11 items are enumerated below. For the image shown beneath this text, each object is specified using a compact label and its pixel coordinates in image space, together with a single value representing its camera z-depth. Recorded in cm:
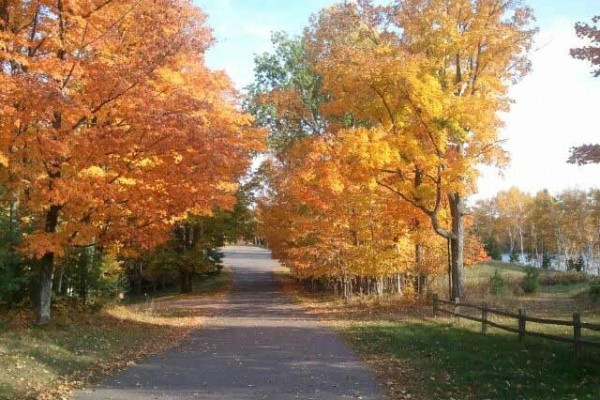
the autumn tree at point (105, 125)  1257
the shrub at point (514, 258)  7376
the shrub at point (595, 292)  2525
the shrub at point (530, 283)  3155
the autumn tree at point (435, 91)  1886
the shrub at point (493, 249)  7262
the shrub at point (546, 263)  5631
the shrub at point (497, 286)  2939
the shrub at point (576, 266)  4397
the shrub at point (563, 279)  3872
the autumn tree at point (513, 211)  9144
